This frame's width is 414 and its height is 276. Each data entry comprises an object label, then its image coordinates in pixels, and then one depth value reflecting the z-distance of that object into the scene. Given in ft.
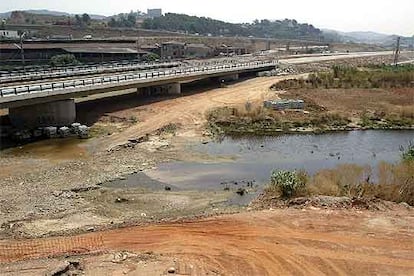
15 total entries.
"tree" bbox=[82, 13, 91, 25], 635.87
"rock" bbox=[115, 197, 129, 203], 89.99
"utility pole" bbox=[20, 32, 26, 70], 263.23
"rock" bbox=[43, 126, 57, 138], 138.41
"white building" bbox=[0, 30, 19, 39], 384.84
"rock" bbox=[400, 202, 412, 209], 79.29
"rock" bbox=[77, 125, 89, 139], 139.31
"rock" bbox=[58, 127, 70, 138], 139.44
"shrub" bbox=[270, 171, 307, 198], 85.66
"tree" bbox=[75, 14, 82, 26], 604.41
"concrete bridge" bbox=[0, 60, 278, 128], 133.59
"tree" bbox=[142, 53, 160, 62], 331.47
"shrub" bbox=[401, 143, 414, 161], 92.12
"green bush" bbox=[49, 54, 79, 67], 273.21
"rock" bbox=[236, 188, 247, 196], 95.40
